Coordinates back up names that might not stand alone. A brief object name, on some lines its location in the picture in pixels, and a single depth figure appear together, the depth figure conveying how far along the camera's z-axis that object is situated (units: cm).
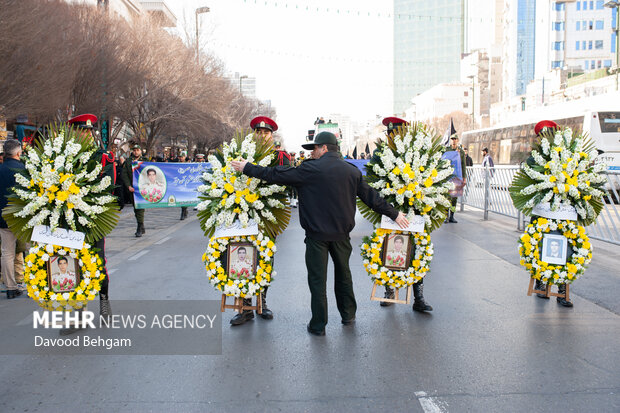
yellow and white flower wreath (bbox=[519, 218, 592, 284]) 639
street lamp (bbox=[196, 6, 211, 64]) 2873
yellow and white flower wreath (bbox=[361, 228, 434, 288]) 622
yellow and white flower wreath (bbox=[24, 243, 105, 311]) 553
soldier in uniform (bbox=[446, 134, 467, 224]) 1460
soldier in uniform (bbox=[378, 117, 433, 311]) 633
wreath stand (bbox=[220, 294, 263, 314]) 587
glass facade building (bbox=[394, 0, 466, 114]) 12412
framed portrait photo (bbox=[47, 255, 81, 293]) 553
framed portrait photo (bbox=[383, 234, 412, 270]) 623
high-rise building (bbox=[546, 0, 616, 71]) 9419
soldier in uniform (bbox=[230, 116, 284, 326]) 594
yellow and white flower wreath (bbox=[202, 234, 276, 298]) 576
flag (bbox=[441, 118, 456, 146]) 1478
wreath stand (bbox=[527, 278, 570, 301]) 654
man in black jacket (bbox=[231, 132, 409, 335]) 543
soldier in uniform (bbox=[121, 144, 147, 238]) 1303
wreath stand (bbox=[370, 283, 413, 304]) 617
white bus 2339
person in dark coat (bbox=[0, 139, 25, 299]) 705
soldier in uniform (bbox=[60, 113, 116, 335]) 588
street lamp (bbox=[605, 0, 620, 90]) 2538
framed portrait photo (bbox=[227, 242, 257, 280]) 579
